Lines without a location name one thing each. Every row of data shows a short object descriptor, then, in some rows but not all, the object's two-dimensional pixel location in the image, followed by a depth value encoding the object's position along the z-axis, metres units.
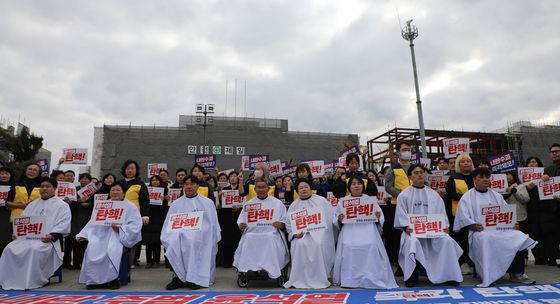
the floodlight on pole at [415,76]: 15.96
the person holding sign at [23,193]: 7.37
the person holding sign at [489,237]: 5.88
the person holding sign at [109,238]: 6.20
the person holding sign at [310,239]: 6.15
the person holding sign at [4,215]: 7.32
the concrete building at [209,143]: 44.56
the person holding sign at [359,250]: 5.97
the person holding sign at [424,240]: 5.93
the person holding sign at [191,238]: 6.26
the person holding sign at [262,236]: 6.32
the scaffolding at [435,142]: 27.31
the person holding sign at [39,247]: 6.29
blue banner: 4.97
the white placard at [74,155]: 11.45
